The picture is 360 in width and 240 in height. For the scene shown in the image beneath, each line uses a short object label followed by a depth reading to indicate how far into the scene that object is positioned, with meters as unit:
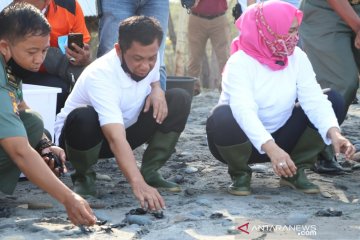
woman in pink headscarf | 6.93
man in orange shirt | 8.27
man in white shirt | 6.69
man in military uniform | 5.07
